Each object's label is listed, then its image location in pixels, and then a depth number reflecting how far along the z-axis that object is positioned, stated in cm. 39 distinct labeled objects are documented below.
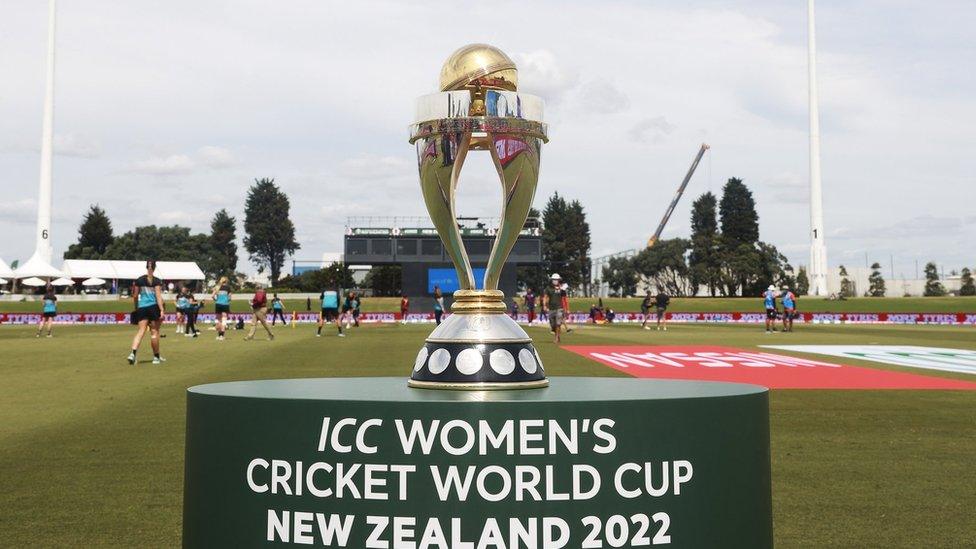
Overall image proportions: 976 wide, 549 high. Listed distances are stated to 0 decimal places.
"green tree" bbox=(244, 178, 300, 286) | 13088
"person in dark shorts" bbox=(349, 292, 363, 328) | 3786
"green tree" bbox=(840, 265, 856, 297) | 11798
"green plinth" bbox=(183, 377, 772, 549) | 257
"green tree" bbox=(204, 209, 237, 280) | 13091
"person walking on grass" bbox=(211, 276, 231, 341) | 2461
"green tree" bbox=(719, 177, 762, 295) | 9594
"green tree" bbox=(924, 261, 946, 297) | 11456
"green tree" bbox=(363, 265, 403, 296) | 10281
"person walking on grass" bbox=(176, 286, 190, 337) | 2800
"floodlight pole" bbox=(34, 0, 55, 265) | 6454
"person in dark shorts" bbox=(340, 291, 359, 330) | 3247
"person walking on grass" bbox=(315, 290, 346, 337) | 2741
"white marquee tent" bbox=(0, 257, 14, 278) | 7770
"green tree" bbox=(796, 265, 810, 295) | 10525
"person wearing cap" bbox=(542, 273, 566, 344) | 2442
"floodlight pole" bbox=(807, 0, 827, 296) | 7794
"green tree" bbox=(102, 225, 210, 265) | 12200
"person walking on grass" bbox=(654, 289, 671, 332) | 3478
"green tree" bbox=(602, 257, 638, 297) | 10900
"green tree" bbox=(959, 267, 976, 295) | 11006
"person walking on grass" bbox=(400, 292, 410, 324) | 4356
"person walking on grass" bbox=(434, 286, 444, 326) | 2848
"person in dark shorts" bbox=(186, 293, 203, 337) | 2735
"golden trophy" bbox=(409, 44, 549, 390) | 341
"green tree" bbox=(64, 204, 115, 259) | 12588
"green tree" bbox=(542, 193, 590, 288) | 11462
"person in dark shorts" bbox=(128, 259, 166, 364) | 1495
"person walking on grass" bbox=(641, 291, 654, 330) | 3878
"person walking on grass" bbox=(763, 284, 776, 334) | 3286
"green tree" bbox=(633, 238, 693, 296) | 10319
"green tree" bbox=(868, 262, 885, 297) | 12032
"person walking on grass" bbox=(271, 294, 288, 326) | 4006
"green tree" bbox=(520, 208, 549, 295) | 11144
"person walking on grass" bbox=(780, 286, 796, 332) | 3241
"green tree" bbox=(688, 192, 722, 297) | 9794
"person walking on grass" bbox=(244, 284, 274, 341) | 2489
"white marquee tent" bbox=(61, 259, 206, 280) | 9925
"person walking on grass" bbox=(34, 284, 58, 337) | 2786
